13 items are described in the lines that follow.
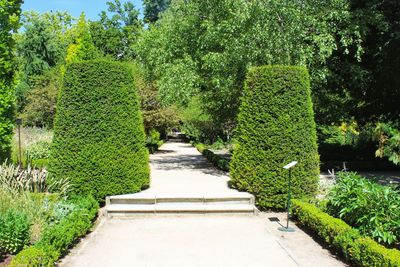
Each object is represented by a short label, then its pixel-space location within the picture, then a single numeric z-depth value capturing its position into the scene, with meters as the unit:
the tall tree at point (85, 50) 15.16
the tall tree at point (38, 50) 36.19
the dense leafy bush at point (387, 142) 10.38
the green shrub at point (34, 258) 4.89
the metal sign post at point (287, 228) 8.07
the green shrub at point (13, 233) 5.73
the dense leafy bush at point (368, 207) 6.09
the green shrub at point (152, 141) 25.75
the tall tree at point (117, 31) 42.22
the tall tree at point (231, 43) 12.91
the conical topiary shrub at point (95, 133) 9.39
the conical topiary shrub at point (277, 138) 9.65
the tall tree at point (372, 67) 14.82
